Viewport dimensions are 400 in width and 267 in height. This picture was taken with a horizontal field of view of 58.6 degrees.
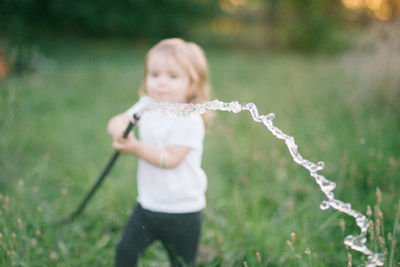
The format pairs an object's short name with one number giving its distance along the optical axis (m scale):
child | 1.80
